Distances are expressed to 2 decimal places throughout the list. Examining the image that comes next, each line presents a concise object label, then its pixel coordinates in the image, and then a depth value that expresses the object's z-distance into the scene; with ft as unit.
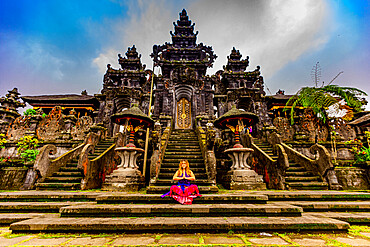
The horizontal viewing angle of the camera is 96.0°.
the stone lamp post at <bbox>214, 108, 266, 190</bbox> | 23.03
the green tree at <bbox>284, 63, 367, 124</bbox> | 35.36
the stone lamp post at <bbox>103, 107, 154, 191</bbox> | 23.11
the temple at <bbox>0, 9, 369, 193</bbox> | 23.65
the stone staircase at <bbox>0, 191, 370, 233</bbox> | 9.73
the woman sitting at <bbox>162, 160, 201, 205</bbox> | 14.05
